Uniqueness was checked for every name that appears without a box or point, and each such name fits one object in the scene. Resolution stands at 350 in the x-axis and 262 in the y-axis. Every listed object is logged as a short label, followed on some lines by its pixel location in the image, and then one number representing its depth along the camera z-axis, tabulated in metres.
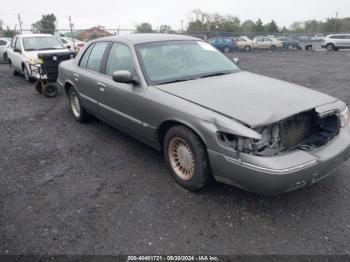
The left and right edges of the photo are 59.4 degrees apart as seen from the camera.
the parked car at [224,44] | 27.50
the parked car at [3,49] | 16.08
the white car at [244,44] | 28.90
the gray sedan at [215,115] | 2.70
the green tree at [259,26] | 62.66
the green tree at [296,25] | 91.21
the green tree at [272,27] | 62.22
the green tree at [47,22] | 46.72
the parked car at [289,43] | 31.38
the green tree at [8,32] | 33.34
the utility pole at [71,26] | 24.47
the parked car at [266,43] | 29.79
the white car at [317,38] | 48.09
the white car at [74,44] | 17.39
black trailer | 7.50
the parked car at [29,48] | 9.57
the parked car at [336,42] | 27.36
